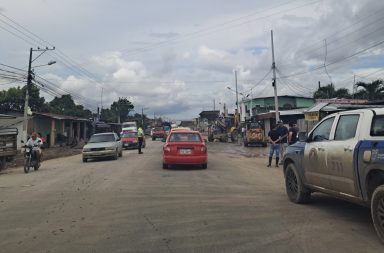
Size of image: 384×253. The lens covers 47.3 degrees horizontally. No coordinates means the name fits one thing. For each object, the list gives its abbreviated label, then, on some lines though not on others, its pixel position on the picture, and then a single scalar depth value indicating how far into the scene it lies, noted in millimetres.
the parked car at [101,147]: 22844
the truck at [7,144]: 18766
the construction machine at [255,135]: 39938
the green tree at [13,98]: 58156
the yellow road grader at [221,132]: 53094
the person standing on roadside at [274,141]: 17723
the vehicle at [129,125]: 55906
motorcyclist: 19031
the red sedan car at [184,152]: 16500
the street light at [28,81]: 33844
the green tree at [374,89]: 36812
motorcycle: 18344
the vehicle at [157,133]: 62500
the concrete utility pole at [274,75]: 33778
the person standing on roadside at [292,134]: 17969
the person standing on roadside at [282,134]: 17828
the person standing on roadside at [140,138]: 28109
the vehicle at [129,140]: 36719
